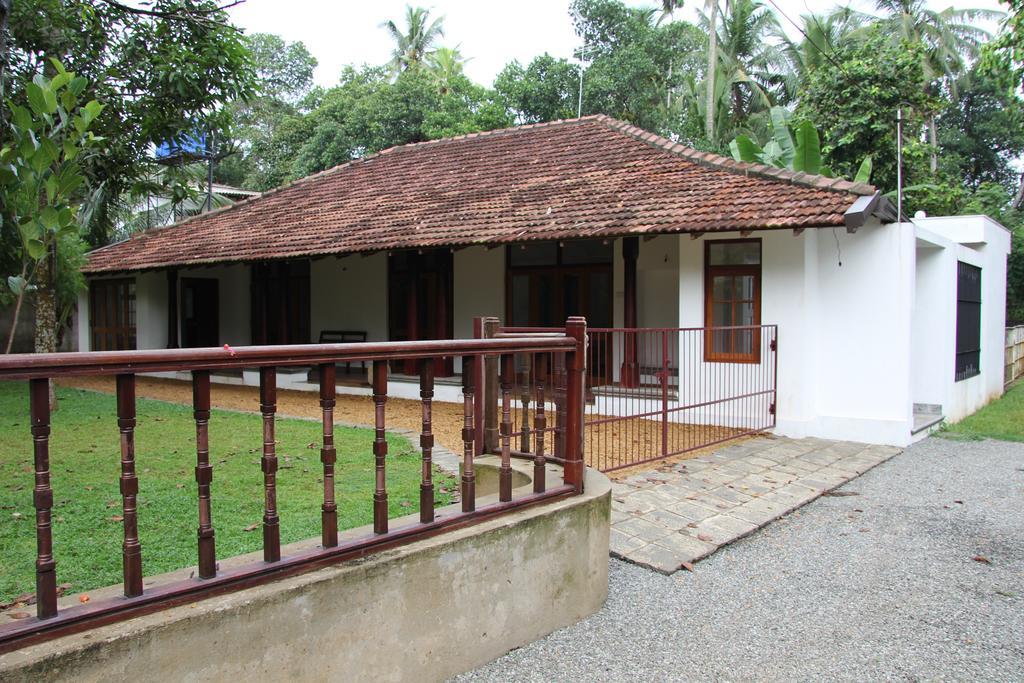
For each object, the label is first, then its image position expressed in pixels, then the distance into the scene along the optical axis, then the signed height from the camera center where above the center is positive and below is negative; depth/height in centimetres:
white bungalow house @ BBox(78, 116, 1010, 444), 847 +71
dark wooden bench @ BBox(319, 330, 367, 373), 1455 -47
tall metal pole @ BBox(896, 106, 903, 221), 834 +134
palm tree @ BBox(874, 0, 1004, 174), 2756 +1130
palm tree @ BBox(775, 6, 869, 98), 2589 +1040
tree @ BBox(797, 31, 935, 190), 1438 +434
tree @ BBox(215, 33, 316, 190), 3142 +992
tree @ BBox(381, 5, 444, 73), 3672 +1448
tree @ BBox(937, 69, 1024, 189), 2753 +686
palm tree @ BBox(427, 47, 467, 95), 3362 +1248
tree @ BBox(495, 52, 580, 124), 2391 +764
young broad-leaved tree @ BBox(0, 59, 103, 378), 448 +109
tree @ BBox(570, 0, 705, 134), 2492 +939
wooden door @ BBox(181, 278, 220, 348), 1692 +3
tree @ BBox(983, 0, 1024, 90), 819 +310
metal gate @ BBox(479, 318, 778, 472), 790 -98
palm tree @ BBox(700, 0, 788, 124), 2703 +1008
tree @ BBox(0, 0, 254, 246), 977 +365
